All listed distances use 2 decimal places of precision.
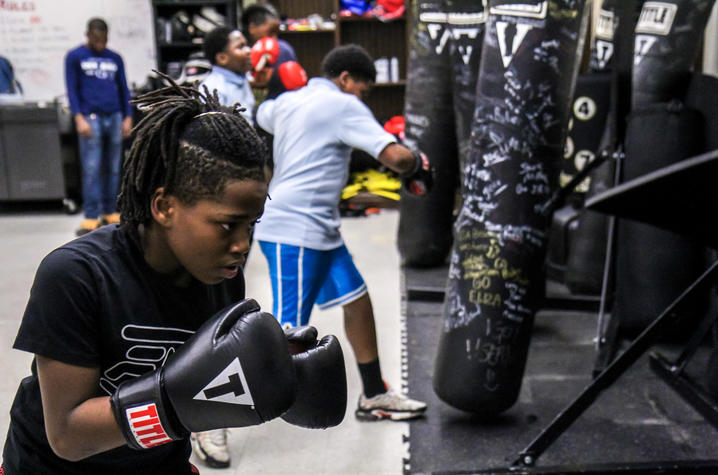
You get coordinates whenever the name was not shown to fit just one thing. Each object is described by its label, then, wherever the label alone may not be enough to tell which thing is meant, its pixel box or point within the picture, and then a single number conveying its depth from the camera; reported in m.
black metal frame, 2.24
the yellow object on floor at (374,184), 6.74
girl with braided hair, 1.07
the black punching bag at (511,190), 2.54
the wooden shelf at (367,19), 7.41
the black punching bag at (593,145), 3.94
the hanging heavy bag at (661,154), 3.21
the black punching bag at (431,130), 4.49
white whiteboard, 7.19
